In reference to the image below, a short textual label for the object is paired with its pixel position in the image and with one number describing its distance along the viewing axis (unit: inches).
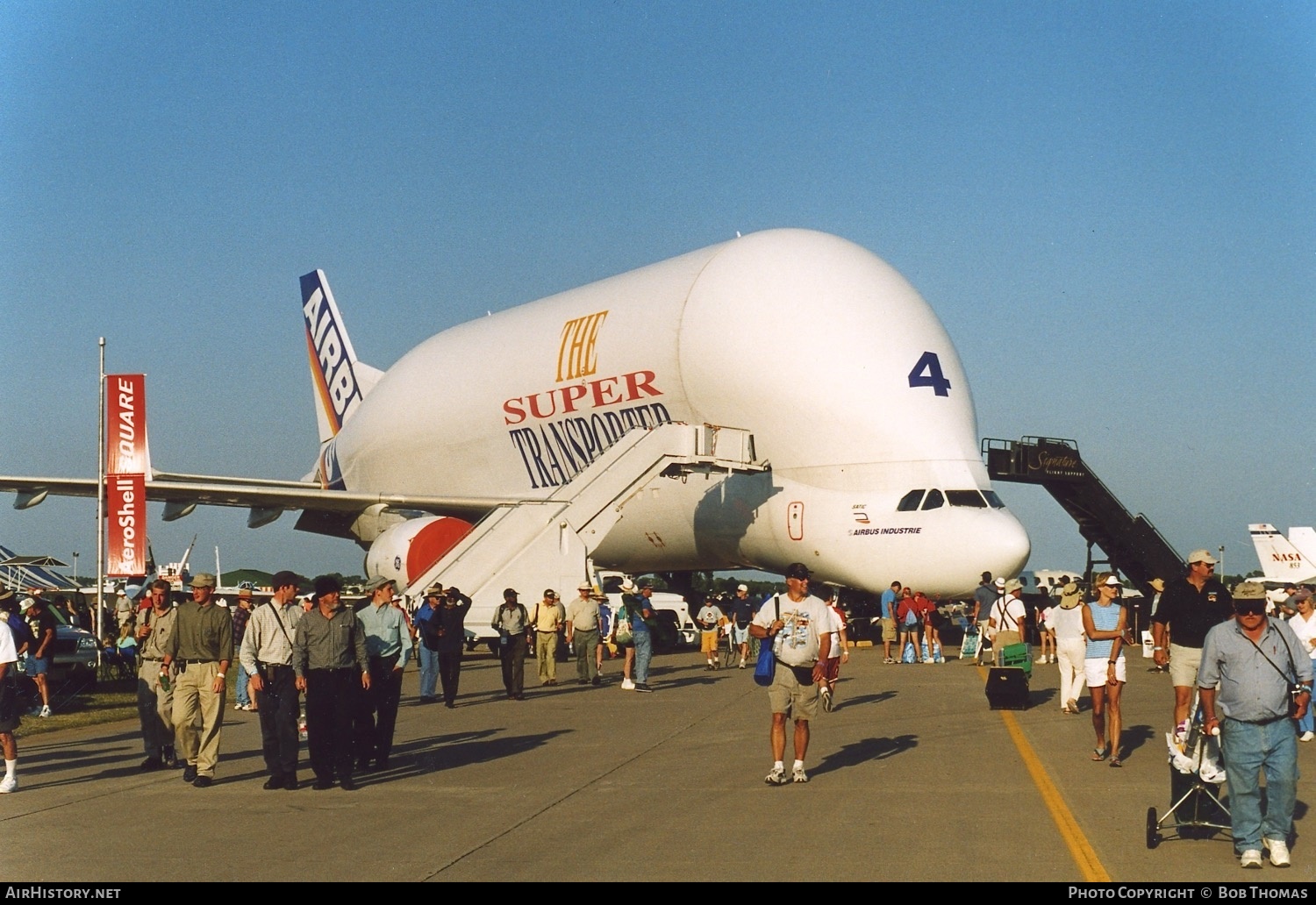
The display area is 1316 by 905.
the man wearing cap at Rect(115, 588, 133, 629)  1132.5
